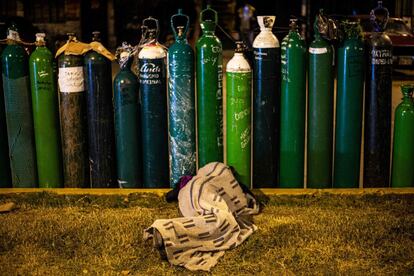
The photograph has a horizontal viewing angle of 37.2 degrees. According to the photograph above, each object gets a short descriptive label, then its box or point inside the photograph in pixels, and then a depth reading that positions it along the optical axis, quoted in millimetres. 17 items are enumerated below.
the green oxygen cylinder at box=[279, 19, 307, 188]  4469
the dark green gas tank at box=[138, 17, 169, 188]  4465
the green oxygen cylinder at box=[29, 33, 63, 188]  4578
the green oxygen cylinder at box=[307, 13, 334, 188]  4480
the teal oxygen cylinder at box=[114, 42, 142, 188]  4535
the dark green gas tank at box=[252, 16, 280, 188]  4461
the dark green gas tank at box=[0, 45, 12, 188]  4734
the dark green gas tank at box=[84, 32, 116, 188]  4547
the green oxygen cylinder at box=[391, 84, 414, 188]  4516
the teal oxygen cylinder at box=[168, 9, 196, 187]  4430
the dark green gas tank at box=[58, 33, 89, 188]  4547
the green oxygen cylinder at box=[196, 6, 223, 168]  4414
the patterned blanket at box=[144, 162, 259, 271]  3562
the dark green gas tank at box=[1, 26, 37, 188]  4602
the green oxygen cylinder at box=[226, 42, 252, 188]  4402
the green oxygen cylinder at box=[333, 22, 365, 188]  4488
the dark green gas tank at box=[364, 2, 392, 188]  4508
